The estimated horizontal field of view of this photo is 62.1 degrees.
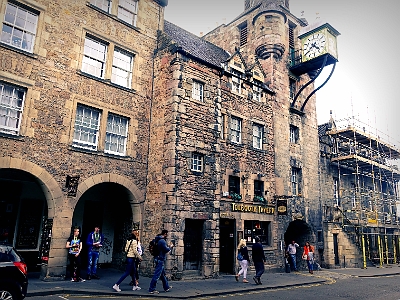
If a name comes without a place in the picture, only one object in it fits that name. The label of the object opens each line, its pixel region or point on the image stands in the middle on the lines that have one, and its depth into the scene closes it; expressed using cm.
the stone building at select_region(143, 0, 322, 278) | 1403
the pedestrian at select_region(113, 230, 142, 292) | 1024
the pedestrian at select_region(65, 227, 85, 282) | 1137
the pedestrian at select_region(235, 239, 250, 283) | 1329
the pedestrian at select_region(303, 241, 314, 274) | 1789
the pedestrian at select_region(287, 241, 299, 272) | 1823
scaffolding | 2320
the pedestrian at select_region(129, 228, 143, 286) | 1034
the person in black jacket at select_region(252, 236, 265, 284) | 1268
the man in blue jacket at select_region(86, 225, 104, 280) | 1193
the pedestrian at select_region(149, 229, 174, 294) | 1001
